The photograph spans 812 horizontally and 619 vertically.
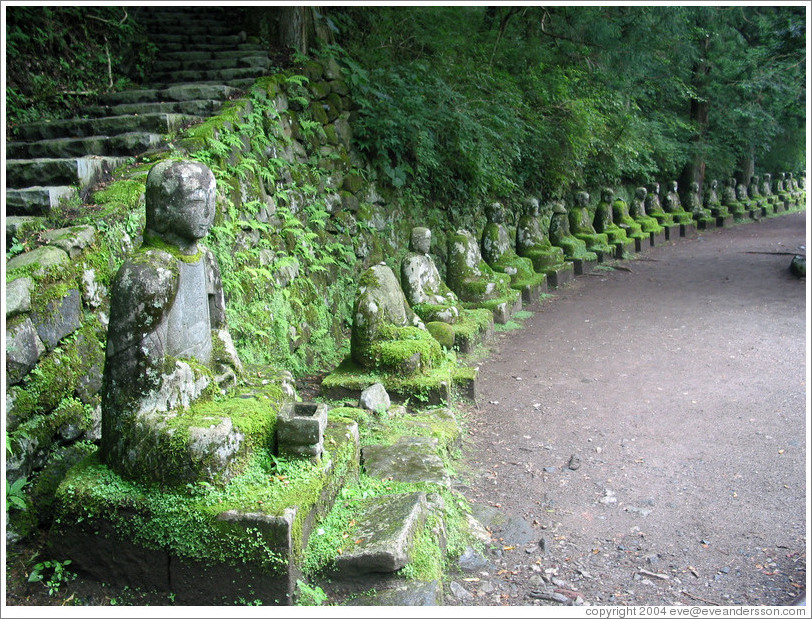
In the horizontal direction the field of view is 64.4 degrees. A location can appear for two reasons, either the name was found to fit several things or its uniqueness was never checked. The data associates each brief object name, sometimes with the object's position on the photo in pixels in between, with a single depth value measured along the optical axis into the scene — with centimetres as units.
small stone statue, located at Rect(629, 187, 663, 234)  1594
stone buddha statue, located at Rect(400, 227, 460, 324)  743
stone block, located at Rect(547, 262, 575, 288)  1126
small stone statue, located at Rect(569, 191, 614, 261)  1337
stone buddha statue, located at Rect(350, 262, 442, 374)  566
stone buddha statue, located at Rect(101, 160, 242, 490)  302
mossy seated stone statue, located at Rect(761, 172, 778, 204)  2350
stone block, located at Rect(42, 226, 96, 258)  423
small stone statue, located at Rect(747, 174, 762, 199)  2341
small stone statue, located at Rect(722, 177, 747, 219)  2048
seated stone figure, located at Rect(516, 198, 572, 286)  1134
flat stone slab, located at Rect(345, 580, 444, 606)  304
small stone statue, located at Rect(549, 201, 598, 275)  1238
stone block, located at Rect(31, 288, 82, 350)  384
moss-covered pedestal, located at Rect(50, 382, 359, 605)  296
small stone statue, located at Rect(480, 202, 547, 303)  1013
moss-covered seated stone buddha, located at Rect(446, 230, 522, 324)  884
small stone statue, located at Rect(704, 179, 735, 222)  1967
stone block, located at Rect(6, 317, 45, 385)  357
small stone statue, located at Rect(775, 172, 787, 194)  2555
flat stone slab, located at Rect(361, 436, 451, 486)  426
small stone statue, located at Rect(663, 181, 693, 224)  1809
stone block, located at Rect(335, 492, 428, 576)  312
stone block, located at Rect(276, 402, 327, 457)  335
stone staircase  534
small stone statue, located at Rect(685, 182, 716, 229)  1883
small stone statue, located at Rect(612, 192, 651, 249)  1492
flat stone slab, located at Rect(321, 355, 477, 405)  555
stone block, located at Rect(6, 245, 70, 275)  395
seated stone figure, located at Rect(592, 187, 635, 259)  1405
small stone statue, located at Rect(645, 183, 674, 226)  1730
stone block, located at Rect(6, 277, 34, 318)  366
